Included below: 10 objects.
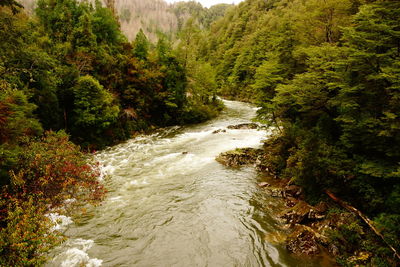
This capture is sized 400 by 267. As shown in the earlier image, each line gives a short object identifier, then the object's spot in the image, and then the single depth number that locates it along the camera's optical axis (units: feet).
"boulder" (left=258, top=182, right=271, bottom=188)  45.01
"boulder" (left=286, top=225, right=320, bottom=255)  27.17
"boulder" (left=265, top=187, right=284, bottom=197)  41.59
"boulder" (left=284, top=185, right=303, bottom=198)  40.03
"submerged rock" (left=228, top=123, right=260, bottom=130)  89.71
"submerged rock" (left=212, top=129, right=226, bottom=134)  86.27
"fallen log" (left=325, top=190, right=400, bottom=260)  23.14
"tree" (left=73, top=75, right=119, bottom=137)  61.93
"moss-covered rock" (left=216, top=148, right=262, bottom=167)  56.59
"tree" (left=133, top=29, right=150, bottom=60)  97.80
